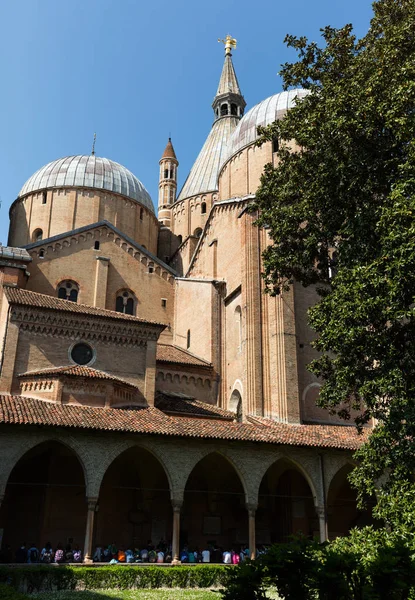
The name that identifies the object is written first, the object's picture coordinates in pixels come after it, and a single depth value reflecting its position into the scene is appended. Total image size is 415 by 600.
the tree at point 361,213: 13.08
